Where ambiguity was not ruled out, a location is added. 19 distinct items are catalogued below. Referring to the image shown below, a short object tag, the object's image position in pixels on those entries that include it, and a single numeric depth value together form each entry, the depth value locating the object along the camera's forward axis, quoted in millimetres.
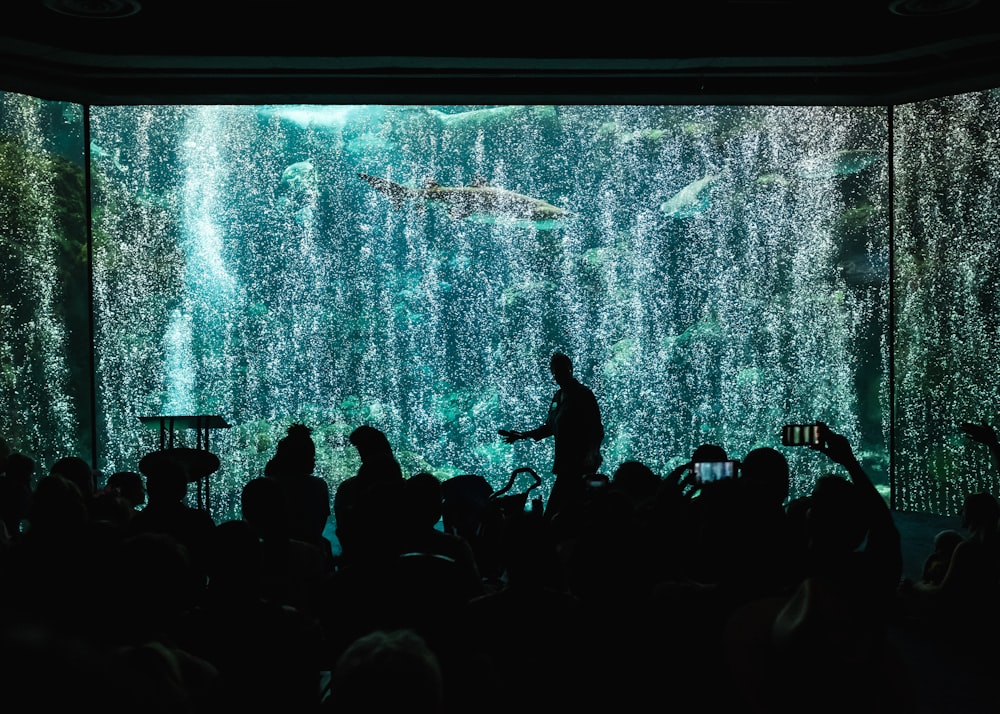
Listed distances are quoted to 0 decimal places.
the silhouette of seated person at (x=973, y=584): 3727
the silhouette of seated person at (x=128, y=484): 4457
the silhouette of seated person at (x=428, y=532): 2344
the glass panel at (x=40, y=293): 10242
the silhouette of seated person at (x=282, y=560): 2551
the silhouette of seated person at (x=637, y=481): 3730
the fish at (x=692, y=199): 15062
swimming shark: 15922
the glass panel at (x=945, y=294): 7566
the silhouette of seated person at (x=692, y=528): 1843
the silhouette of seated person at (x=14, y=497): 3770
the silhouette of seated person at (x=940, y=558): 4179
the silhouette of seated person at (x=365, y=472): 2967
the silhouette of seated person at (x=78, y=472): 3803
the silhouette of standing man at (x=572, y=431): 5355
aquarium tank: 13953
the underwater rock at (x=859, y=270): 14423
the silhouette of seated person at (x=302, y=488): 3703
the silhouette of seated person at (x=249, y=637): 1842
